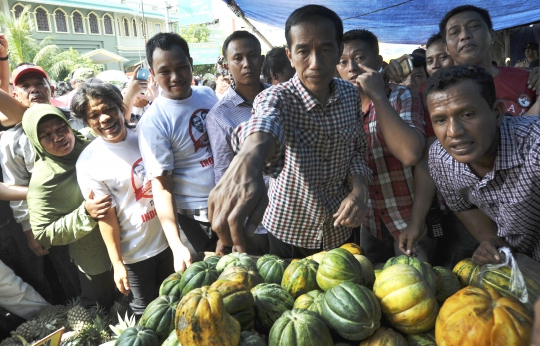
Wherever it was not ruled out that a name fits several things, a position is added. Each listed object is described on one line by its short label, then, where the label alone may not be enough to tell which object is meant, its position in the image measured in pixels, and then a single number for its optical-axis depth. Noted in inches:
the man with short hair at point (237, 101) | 95.5
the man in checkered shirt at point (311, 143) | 60.7
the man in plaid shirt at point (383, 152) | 88.4
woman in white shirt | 105.6
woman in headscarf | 109.2
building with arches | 1163.8
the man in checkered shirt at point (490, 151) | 64.9
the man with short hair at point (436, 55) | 120.6
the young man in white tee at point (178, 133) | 96.3
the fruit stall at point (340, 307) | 45.2
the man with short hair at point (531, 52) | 281.7
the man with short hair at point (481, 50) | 97.4
